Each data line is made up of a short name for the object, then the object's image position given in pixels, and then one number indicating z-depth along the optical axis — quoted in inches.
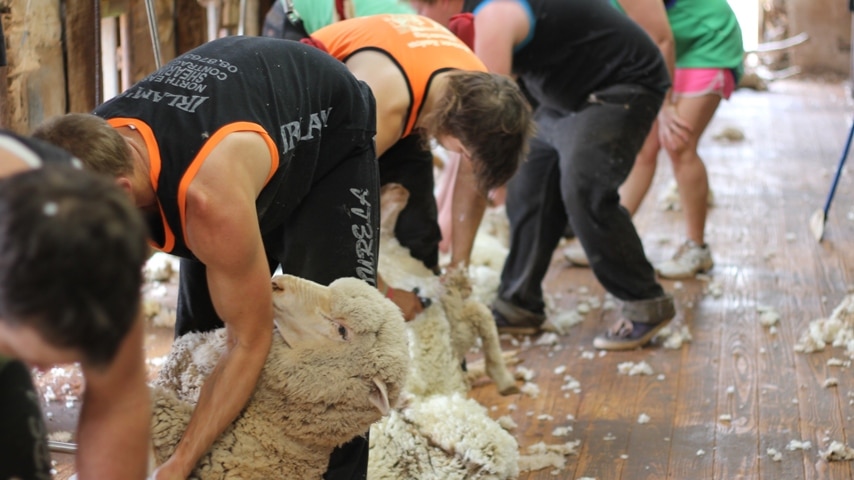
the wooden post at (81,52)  264.8
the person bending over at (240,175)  133.6
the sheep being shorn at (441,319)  225.6
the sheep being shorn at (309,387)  146.9
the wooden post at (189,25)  354.0
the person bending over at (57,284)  84.9
